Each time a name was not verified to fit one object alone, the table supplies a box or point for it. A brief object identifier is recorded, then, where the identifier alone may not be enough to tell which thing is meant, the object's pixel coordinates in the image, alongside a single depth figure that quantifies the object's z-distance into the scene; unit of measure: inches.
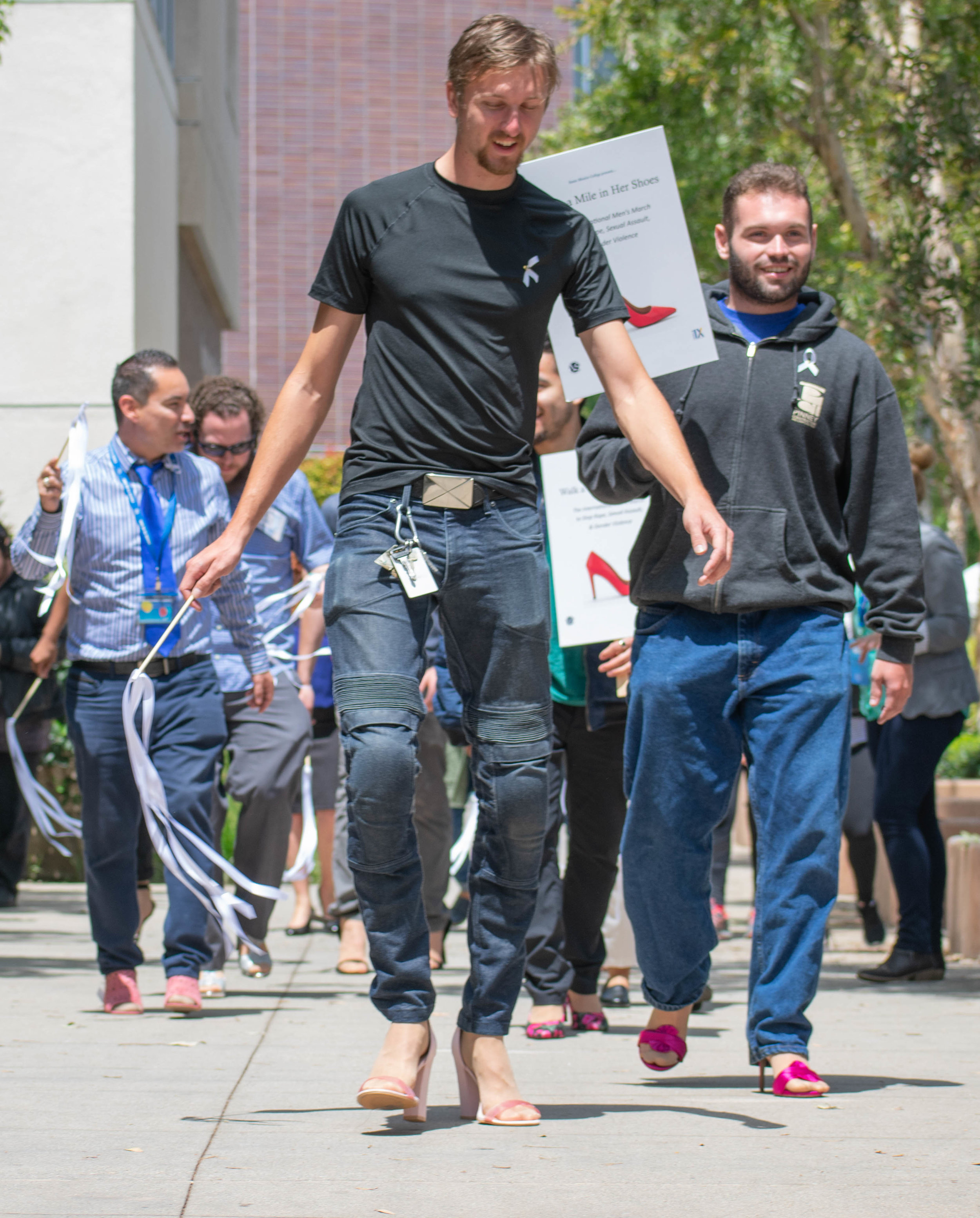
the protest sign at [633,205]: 366.3
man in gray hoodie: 331.9
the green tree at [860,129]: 855.7
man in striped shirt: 465.7
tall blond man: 294.5
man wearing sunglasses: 523.2
